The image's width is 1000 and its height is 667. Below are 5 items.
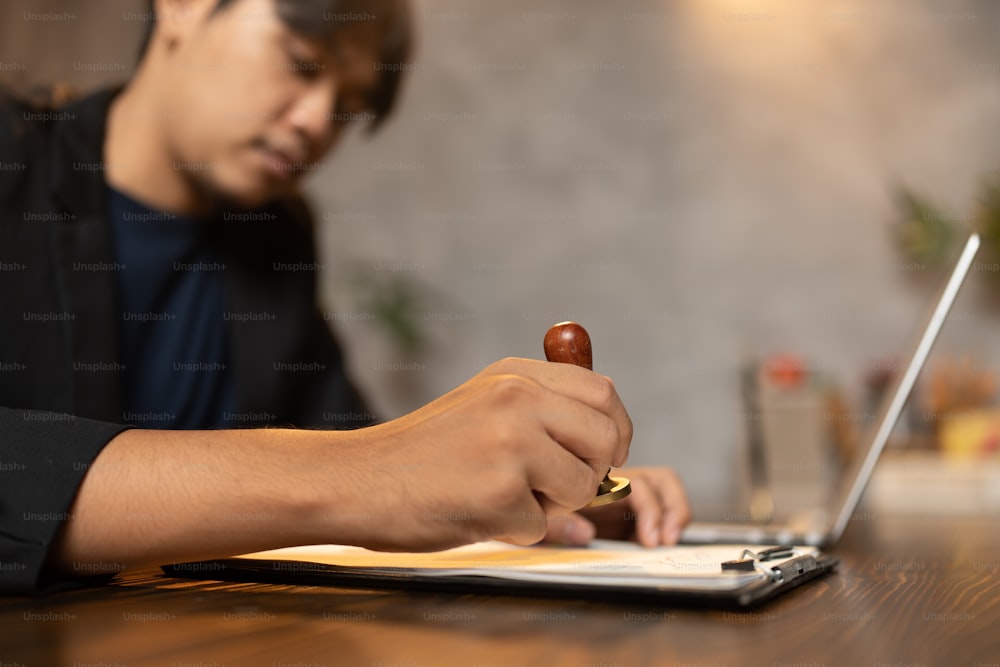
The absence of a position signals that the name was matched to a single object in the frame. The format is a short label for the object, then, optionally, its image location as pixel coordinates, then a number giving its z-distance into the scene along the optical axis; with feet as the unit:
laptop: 2.42
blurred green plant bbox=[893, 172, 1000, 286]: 8.30
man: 1.73
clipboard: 1.50
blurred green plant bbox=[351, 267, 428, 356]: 9.56
